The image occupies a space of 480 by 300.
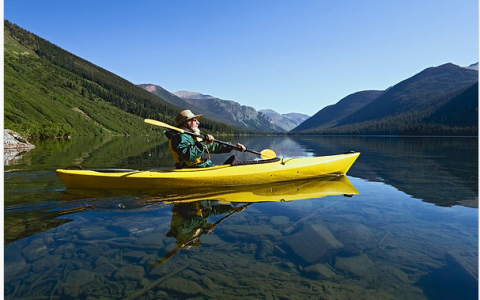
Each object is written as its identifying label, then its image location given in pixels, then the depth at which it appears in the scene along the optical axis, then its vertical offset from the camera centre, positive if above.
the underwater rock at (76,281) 3.43 -1.89
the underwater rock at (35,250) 4.28 -1.77
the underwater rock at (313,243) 4.48 -1.89
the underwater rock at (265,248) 4.50 -1.88
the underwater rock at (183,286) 3.44 -1.92
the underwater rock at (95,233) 5.14 -1.75
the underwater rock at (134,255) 4.28 -1.83
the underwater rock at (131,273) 3.75 -1.88
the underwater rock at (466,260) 4.03 -1.98
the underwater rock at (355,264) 4.00 -1.96
